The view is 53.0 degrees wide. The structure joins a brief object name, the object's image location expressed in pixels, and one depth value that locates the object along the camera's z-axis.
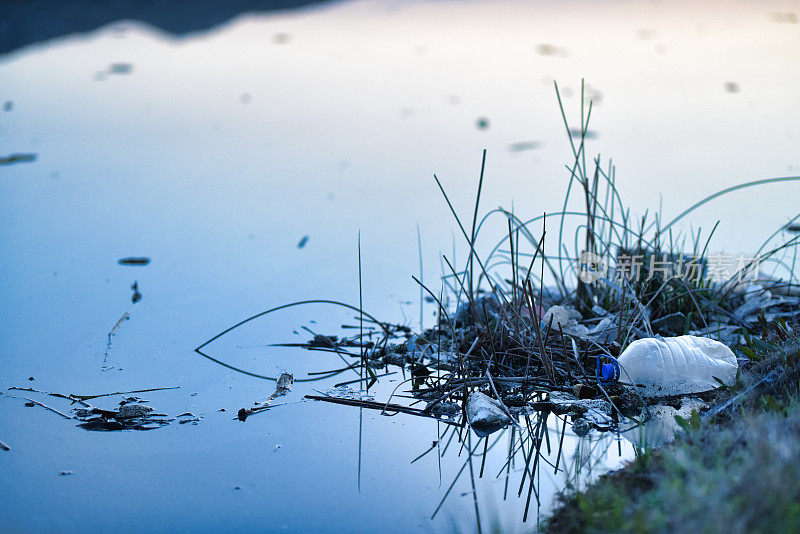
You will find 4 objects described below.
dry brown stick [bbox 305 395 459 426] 1.87
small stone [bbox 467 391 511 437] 1.79
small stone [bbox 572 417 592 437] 1.75
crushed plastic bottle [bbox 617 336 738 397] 1.88
